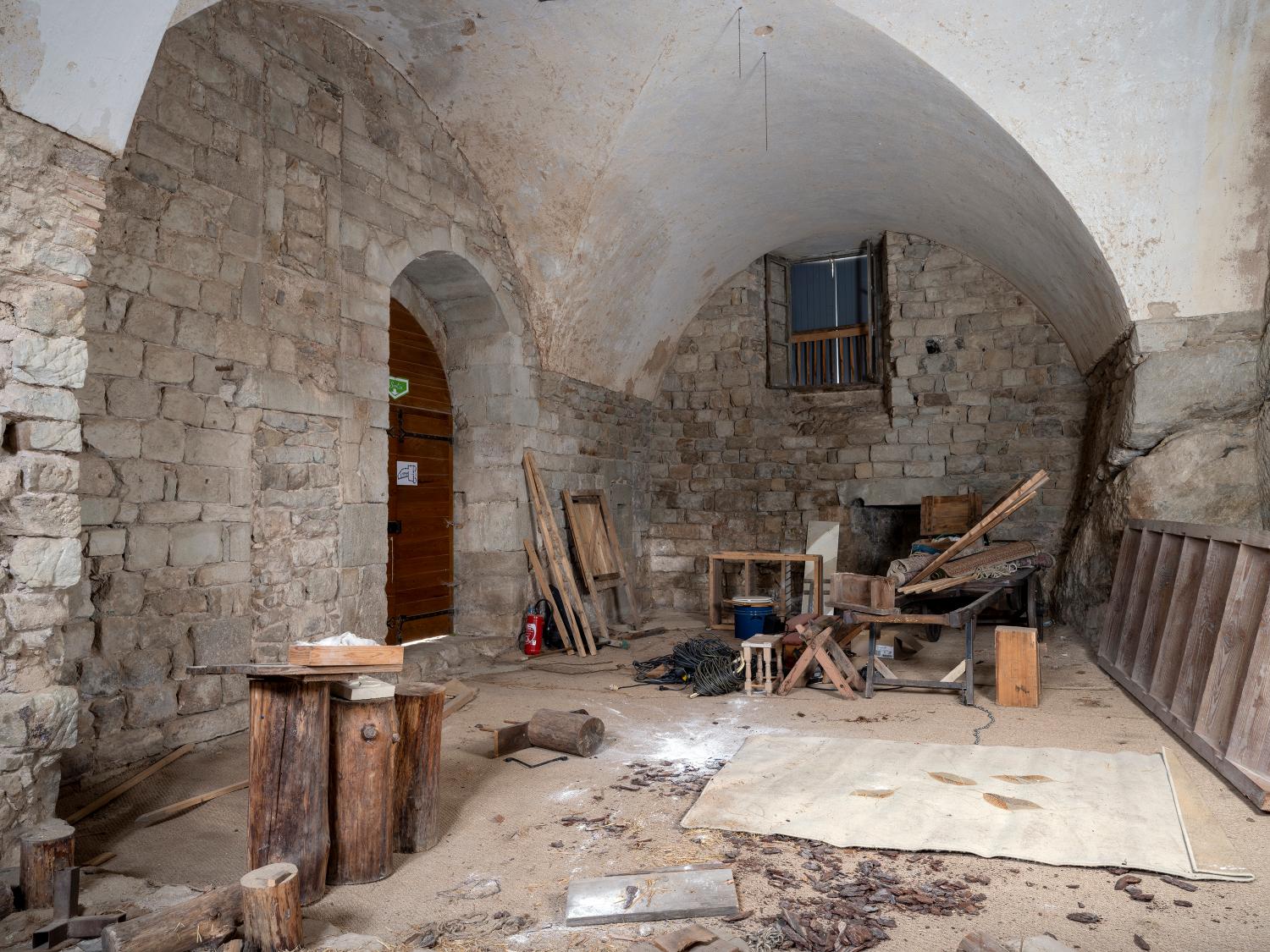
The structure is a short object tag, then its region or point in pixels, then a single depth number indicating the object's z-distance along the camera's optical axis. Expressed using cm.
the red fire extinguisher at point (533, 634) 692
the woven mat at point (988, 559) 572
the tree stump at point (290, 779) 269
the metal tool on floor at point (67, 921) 235
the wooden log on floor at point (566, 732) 421
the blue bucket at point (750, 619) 734
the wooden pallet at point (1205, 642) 350
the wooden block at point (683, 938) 232
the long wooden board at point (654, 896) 254
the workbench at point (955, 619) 514
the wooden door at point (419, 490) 649
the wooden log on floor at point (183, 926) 225
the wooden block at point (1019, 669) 504
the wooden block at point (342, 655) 270
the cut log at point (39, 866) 255
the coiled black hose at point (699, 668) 561
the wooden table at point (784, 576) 814
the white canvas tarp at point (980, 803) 295
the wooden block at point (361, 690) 288
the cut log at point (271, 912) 233
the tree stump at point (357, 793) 285
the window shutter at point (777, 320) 952
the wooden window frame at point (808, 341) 934
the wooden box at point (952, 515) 804
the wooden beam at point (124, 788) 338
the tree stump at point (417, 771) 313
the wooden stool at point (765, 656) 558
